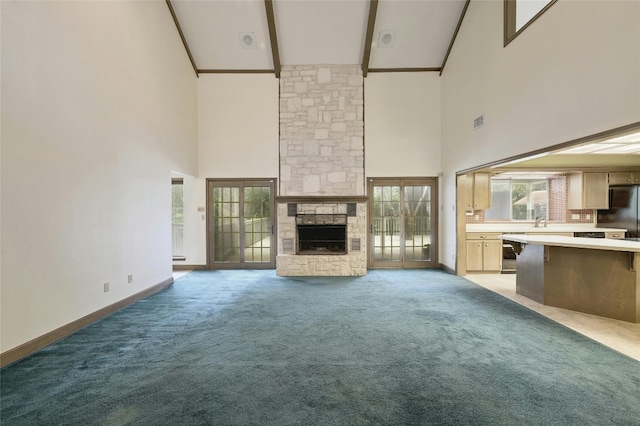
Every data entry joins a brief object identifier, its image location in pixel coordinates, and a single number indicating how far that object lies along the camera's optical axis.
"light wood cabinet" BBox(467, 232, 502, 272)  6.08
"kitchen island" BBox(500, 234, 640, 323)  3.51
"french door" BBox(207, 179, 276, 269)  6.80
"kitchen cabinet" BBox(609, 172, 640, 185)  5.95
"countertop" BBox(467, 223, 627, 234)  6.03
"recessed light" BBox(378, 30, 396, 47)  5.96
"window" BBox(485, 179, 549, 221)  6.94
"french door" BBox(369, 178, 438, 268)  6.82
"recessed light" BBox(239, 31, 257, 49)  5.96
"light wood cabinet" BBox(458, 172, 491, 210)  6.22
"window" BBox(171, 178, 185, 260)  7.74
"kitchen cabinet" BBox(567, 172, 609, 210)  6.07
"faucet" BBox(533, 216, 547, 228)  6.56
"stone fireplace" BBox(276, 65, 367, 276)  6.42
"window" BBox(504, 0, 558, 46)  4.24
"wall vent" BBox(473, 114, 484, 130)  5.04
